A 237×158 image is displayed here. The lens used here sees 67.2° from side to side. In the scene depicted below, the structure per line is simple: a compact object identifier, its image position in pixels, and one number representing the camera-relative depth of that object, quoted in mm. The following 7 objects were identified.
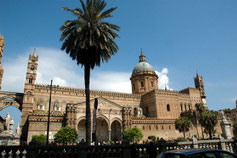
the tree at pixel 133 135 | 38750
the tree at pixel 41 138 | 32750
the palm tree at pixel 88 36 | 19109
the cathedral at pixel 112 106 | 39616
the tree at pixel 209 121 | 44562
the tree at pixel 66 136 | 31216
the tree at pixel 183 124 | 51038
